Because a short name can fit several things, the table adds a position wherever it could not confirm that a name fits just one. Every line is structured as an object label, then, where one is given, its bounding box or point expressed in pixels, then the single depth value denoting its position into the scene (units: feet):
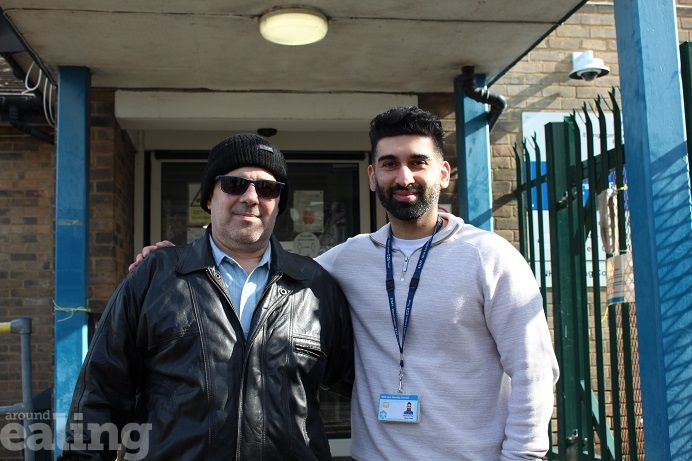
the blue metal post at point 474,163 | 15.89
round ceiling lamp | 12.55
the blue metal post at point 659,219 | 8.93
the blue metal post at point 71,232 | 14.19
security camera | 18.63
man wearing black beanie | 7.07
